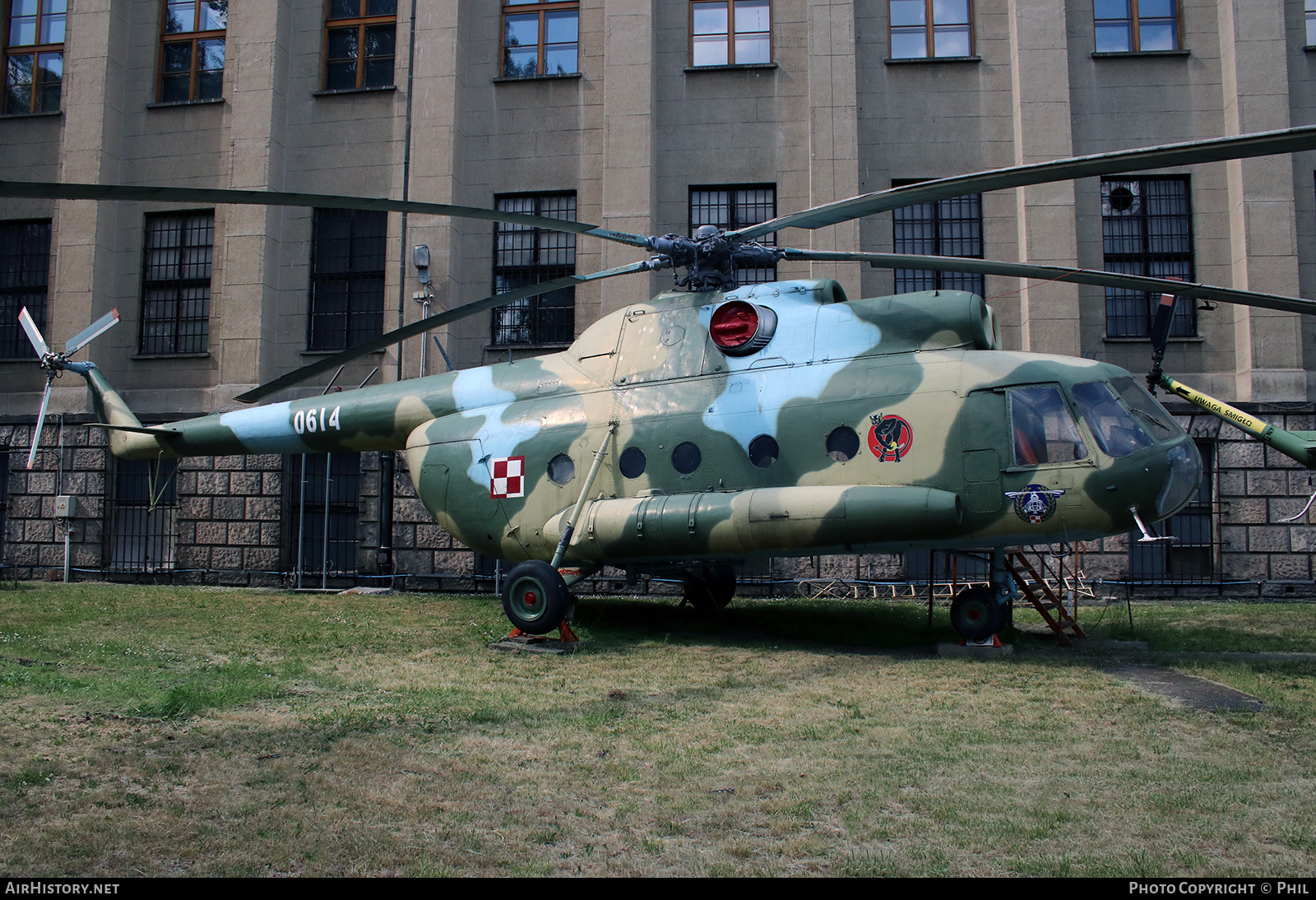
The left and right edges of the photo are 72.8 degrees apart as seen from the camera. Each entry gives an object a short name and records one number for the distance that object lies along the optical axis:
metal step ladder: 10.06
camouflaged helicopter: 8.84
